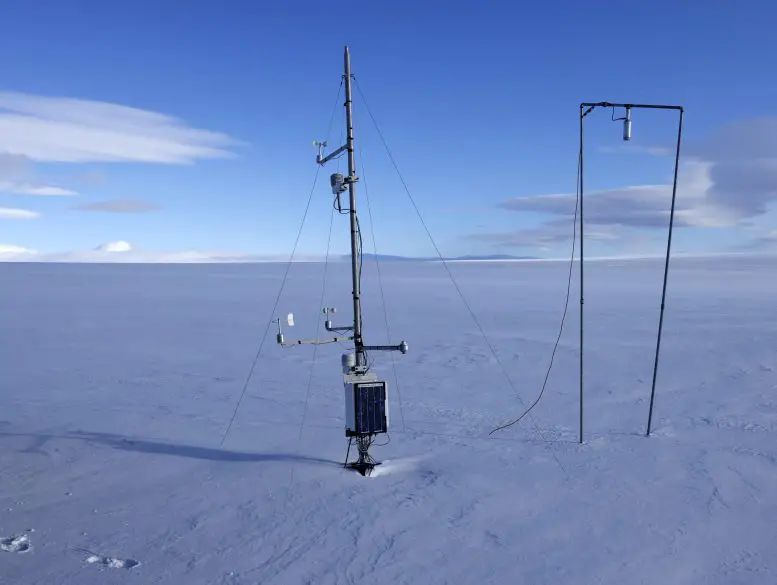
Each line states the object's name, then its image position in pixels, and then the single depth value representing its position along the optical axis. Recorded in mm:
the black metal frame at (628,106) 9094
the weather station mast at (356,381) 8086
